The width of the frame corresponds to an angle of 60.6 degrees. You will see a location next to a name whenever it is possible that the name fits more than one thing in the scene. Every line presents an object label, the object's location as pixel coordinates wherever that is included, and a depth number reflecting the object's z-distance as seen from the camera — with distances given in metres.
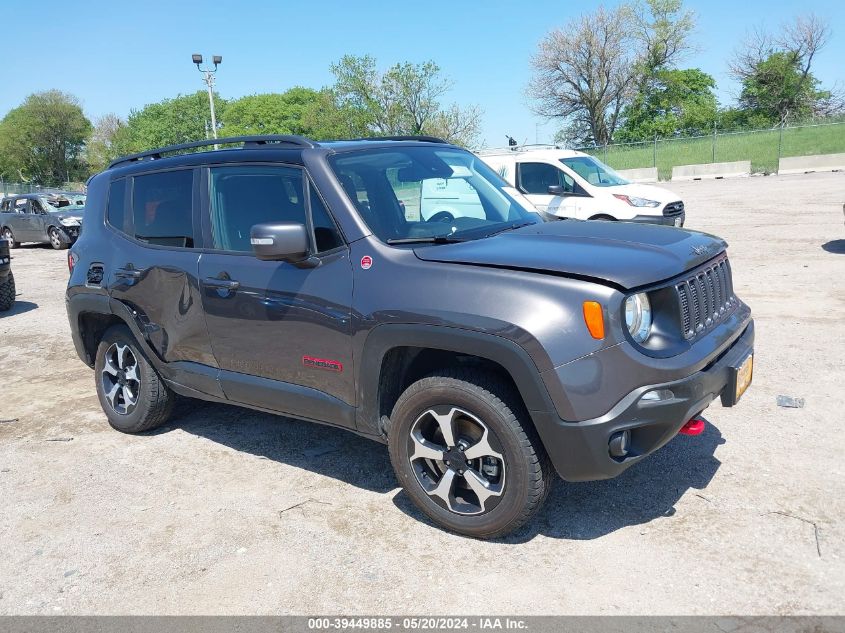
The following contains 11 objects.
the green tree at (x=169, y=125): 92.19
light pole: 28.56
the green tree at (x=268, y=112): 91.88
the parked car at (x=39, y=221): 19.95
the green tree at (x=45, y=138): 87.38
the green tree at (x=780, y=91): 58.16
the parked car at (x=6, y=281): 10.59
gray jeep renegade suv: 3.07
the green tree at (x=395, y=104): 50.78
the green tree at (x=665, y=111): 63.62
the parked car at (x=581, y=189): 11.93
